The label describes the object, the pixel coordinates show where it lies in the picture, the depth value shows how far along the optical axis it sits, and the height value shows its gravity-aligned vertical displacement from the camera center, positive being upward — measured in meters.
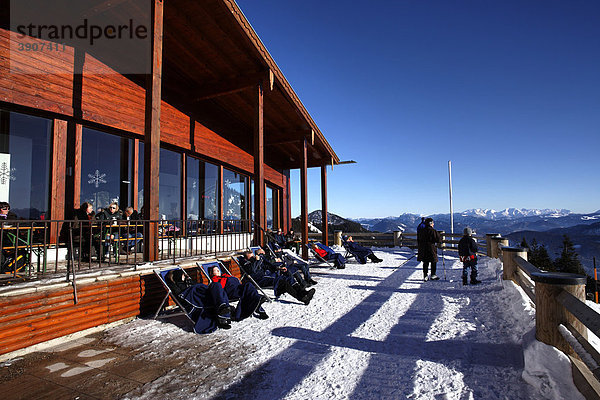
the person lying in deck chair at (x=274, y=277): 5.28 -1.18
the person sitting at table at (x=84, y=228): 4.99 -0.22
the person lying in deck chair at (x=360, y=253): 9.91 -1.31
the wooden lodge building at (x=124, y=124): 4.15 +2.05
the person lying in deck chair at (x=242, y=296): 4.42 -1.24
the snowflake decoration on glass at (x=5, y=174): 5.51 +0.79
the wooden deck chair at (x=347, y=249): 10.05 -1.19
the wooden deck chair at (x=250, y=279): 5.29 -1.22
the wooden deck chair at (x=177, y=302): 4.07 -1.21
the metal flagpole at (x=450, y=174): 21.54 +2.87
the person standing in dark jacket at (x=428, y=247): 7.21 -0.83
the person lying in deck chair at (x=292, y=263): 6.25 -1.09
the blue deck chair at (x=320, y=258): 8.86 -1.31
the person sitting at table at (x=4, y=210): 4.34 +0.09
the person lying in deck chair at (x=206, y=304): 4.02 -1.24
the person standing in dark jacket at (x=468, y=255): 6.42 -0.90
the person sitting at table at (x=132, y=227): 6.06 -0.24
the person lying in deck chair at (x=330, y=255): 8.94 -1.25
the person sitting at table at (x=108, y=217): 5.30 -0.03
